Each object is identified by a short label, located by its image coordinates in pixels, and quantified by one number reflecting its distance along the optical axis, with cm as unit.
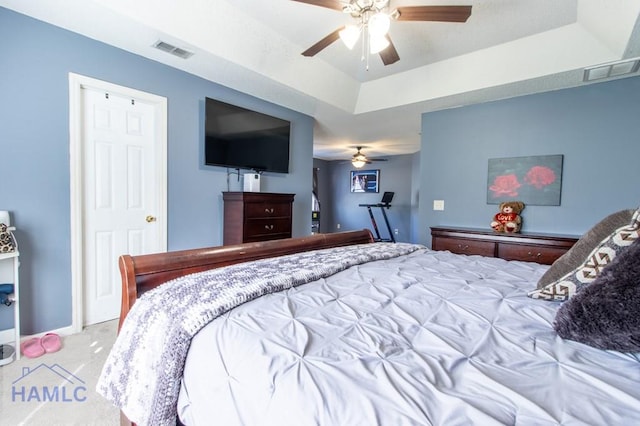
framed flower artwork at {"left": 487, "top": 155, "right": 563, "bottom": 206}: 329
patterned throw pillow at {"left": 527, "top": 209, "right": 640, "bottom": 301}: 102
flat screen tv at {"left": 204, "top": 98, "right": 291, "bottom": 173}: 324
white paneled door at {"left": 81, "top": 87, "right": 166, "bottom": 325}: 257
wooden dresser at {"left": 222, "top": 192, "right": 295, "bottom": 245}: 320
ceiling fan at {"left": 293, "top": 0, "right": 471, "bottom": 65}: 195
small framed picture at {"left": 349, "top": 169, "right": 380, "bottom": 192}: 829
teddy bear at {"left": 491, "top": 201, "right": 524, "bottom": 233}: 341
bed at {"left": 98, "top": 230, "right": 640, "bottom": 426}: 60
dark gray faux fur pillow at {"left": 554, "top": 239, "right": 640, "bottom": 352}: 74
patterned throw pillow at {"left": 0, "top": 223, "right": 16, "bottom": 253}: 201
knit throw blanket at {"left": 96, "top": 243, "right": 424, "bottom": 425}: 92
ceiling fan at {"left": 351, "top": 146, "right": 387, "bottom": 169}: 712
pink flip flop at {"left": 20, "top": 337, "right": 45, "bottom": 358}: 206
